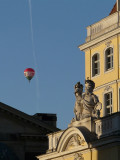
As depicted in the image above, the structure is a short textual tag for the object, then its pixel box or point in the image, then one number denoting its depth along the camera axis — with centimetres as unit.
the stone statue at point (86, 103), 6138
